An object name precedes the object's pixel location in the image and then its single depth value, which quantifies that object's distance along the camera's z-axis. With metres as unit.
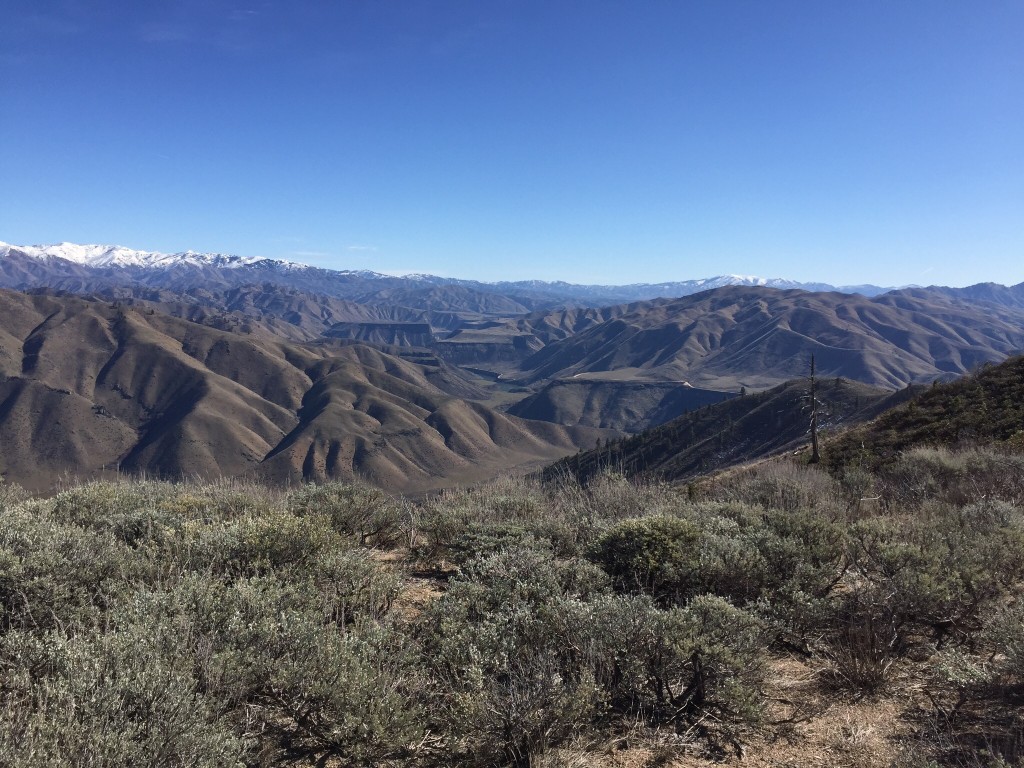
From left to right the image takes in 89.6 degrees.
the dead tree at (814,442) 41.80
